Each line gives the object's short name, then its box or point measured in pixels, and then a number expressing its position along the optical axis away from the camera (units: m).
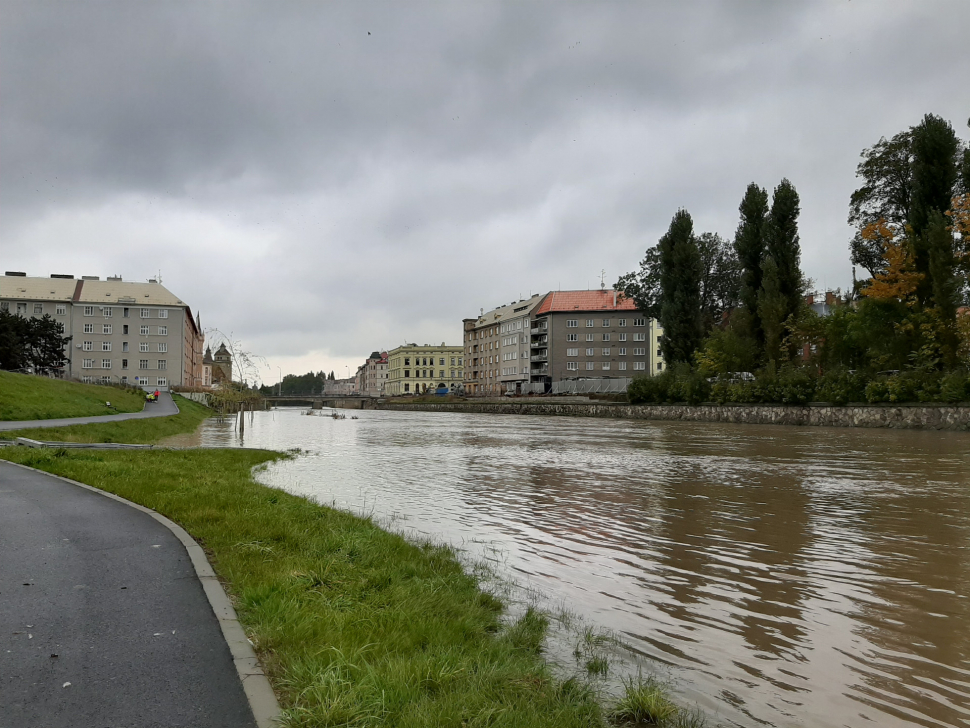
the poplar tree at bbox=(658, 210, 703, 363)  63.97
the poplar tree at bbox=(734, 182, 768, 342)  54.44
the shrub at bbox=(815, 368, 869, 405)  43.56
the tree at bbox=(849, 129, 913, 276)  48.62
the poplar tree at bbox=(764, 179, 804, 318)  51.69
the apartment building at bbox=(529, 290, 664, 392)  121.56
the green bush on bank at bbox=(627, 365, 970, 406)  38.03
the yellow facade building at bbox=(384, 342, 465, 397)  191.00
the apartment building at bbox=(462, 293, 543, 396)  131.12
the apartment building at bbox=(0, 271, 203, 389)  96.19
